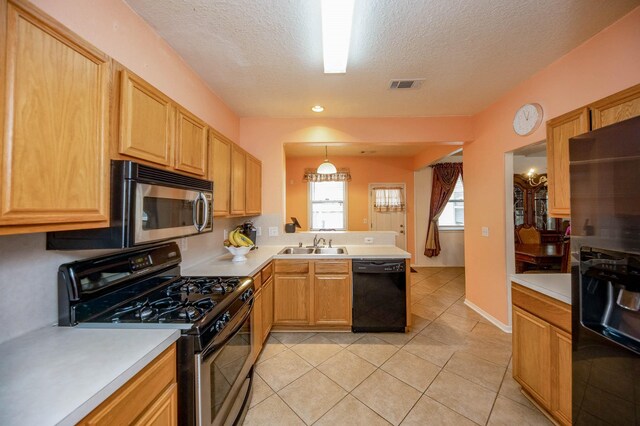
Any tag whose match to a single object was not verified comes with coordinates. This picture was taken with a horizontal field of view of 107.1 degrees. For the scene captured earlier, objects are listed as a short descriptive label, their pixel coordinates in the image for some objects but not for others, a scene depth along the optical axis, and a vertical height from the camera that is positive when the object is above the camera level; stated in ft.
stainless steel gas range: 3.46 -1.56
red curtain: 17.48 +1.66
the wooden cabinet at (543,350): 4.45 -2.80
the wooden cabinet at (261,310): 6.47 -2.87
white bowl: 7.56 -1.17
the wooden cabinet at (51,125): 2.31 +1.02
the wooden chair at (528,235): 13.37 -1.08
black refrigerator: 3.37 -0.91
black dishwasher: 8.48 -2.88
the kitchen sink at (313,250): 9.76 -1.44
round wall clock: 7.45 +3.20
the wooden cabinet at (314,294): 8.59 -2.84
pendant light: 13.16 +2.63
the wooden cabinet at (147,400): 2.33 -2.09
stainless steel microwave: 3.42 +0.06
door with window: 18.42 +0.47
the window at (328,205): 18.56 +0.87
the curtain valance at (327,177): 18.03 +3.02
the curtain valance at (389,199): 18.40 +1.33
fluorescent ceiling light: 4.51 +4.05
